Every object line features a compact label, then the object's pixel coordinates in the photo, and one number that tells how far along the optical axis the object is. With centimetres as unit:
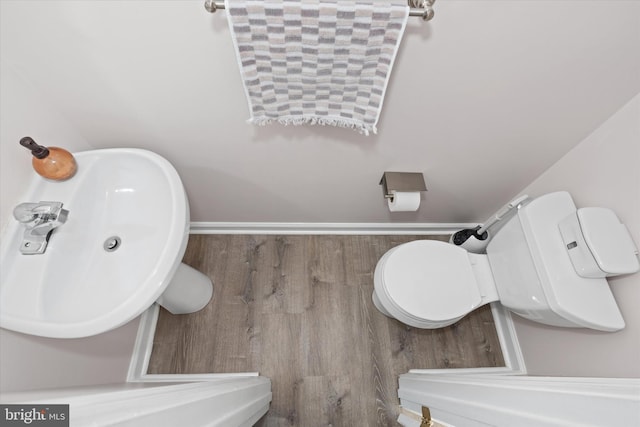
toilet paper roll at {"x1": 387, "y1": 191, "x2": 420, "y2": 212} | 128
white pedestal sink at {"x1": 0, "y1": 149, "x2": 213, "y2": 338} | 70
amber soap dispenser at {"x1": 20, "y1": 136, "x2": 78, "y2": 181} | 80
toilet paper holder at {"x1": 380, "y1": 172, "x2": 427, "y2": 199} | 128
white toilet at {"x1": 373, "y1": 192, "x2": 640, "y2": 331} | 92
